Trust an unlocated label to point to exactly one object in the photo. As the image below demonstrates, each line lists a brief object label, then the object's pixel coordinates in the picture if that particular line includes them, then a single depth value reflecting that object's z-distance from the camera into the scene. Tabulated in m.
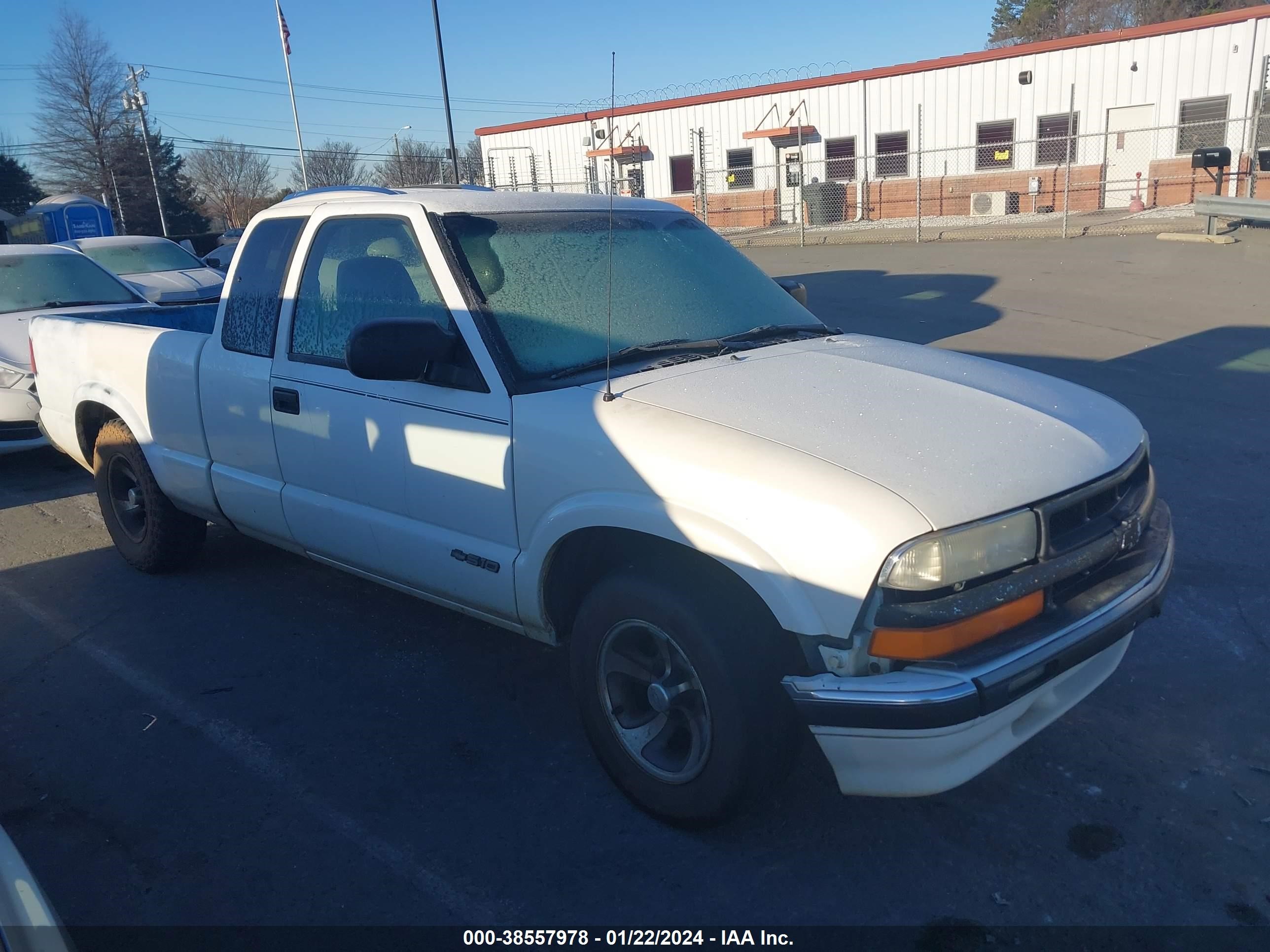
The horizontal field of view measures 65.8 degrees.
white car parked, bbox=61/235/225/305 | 11.94
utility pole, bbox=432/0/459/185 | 18.58
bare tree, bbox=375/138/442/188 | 42.06
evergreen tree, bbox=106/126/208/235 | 51.72
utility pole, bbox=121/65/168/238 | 47.50
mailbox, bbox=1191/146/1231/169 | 18.05
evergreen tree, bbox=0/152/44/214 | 47.81
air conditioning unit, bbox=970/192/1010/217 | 25.50
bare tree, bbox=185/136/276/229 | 59.81
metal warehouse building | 22.88
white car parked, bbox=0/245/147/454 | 7.34
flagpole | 30.41
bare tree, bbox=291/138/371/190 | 51.62
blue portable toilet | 31.20
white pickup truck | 2.49
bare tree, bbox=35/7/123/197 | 51.53
